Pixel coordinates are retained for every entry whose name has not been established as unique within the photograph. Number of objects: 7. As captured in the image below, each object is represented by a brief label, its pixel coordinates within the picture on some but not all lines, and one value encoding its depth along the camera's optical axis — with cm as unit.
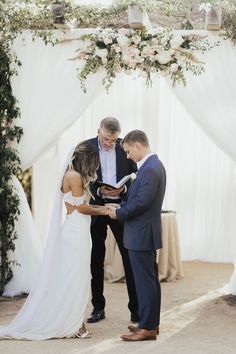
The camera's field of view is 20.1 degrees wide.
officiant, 493
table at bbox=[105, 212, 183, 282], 648
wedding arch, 567
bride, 448
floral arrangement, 544
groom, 429
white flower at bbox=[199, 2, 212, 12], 542
